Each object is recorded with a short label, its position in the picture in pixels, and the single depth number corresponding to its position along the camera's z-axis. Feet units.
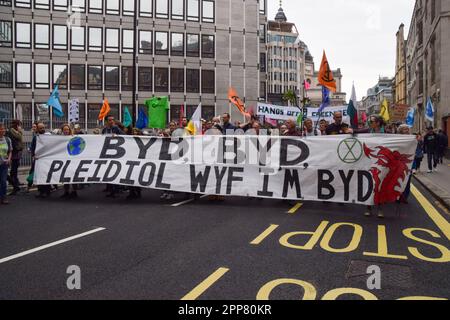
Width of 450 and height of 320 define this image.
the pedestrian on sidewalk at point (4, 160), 32.63
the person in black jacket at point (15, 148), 38.06
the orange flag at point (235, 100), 50.65
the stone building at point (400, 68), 267.39
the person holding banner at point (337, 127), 31.95
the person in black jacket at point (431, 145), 57.89
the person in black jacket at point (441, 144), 69.36
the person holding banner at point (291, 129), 34.17
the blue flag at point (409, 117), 78.82
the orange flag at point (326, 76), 38.42
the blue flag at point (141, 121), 61.31
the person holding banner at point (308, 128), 36.27
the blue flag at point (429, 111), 74.28
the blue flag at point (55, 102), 53.88
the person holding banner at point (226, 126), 36.98
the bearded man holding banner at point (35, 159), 36.09
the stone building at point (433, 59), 104.83
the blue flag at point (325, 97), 41.53
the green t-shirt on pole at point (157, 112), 55.52
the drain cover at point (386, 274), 14.67
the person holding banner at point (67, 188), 35.42
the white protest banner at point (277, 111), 62.39
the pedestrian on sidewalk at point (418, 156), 50.83
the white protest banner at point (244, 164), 27.30
